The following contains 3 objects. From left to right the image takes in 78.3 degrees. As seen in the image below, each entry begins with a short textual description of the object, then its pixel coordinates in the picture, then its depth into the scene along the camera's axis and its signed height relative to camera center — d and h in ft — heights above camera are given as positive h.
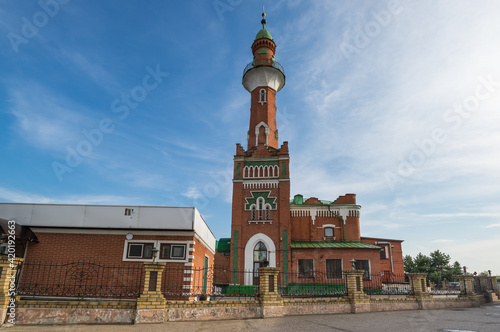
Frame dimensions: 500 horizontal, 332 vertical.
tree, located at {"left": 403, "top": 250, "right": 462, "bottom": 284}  152.11 -2.62
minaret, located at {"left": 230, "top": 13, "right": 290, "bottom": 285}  79.41 +14.25
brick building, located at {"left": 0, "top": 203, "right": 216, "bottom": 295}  52.49 +3.42
